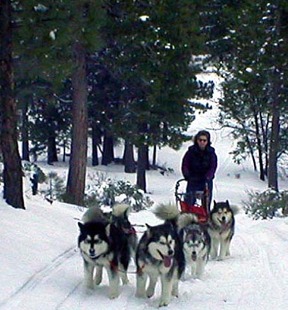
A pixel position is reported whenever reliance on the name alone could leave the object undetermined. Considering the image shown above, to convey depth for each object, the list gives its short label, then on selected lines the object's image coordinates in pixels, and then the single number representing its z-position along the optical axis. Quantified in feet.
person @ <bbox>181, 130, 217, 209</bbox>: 38.75
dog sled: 36.65
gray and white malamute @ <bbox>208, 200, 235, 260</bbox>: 35.68
